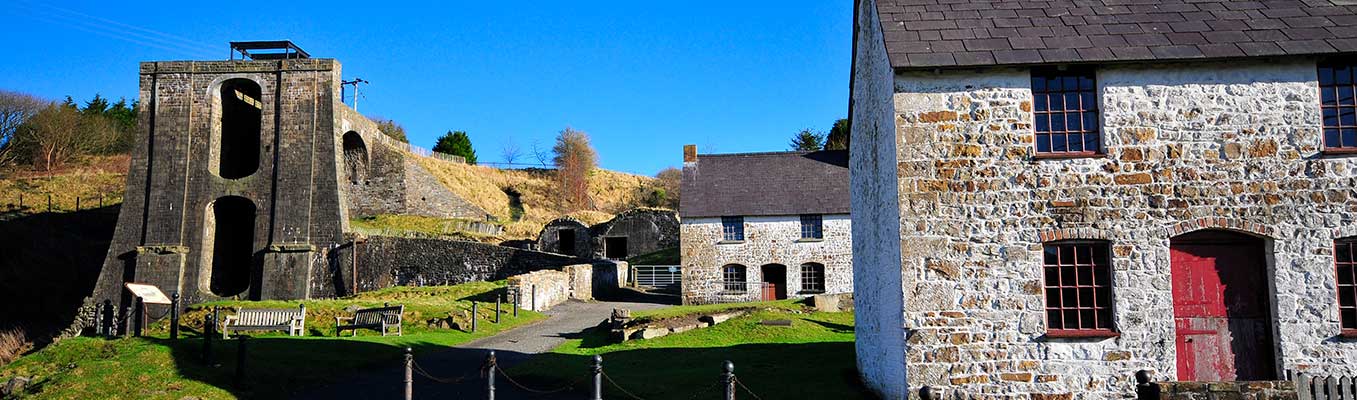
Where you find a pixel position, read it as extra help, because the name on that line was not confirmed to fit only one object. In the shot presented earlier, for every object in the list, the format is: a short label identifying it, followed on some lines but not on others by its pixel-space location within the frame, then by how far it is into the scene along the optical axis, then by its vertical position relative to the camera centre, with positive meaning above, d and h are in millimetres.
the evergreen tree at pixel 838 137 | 57141 +8154
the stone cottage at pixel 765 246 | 32969 +727
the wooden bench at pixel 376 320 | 21703 -1214
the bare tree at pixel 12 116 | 59688 +10580
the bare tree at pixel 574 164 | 75250 +9001
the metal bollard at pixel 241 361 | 13728 -1358
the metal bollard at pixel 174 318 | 16328 -831
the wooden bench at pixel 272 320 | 21172 -1176
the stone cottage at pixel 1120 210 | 10914 +631
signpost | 16062 -401
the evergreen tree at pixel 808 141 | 60781 +8441
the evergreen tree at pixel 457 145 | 78812 +10898
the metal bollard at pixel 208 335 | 14759 -1037
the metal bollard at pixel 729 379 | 9234 -1172
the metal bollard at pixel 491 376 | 11577 -1387
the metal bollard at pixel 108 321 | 17828 -951
